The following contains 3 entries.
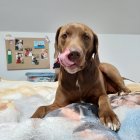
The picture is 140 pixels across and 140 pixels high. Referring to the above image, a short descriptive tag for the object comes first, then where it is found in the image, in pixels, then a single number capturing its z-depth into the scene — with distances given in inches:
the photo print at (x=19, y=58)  117.1
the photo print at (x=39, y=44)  119.0
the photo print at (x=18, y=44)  116.6
